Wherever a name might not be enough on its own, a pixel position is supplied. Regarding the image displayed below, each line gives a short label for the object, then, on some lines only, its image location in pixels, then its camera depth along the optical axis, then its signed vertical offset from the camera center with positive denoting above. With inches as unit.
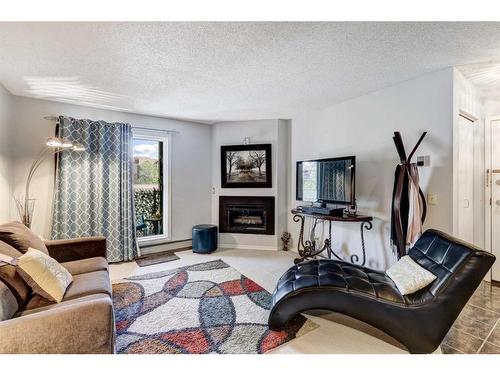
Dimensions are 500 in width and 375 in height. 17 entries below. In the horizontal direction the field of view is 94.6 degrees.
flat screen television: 114.0 +1.6
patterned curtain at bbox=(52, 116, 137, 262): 125.7 -2.2
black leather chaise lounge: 61.7 -33.0
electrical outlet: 94.0 -6.6
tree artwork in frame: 166.2 +12.6
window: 158.9 -2.4
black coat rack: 90.0 -6.3
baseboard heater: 155.8 -44.5
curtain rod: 152.1 +36.9
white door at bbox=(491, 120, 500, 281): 110.3 -3.4
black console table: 108.7 -30.5
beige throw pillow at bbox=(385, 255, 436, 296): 67.6 -28.7
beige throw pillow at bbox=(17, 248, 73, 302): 60.6 -25.0
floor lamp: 120.0 +0.9
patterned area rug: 67.4 -47.0
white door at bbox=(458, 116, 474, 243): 100.7 +1.8
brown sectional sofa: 42.9 -28.9
